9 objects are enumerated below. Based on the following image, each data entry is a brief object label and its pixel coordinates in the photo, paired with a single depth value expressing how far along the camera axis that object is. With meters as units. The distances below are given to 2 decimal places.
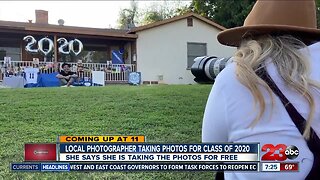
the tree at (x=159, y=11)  37.13
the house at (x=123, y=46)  17.50
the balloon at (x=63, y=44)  17.77
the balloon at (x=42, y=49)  17.19
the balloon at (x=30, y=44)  17.08
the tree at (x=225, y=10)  23.36
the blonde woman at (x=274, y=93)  1.29
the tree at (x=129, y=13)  39.08
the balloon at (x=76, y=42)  17.94
